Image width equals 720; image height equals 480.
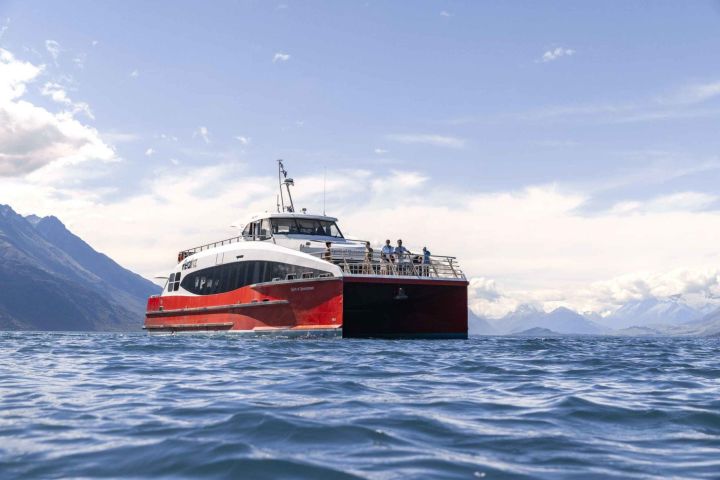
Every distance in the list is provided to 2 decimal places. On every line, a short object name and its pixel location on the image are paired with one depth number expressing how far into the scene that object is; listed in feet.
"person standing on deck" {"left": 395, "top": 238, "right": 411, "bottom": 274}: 86.63
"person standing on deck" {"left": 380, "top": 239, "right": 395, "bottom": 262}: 87.04
